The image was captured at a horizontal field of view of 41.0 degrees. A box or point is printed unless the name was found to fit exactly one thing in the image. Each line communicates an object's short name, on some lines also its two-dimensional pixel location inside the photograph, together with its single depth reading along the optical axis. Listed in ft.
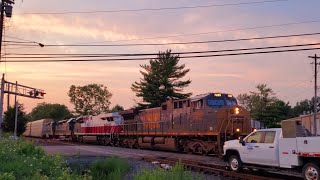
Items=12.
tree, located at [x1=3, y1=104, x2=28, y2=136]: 192.44
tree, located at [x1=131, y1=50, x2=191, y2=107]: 223.71
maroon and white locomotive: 83.82
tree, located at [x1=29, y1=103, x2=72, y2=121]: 488.44
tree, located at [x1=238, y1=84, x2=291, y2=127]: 252.83
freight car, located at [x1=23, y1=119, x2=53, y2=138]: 230.64
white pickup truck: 44.93
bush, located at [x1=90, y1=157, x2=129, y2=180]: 48.22
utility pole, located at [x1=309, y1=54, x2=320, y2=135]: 165.89
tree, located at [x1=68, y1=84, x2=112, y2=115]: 407.23
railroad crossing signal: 147.50
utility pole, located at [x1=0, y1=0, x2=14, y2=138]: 92.07
